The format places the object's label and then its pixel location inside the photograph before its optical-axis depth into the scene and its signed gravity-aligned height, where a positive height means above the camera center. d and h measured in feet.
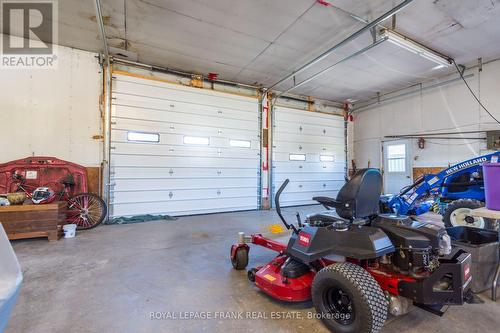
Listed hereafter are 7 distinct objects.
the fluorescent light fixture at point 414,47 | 13.29 +7.70
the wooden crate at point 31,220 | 11.78 -2.51
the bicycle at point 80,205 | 14.82 -2.28
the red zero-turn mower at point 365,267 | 4.79 -2.24
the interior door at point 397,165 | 23.25 +0.43
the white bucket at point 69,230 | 13.15 -3.32
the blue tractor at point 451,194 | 11.99 -1.47
